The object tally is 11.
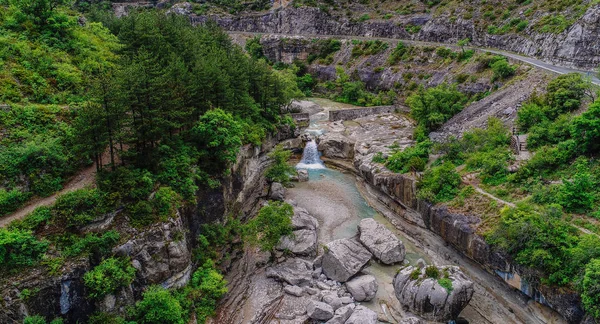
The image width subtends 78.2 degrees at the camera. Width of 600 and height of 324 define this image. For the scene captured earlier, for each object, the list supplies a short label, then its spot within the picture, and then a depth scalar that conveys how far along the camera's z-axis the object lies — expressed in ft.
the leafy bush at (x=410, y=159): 144.87
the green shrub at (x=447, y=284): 92.32
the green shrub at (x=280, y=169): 154.51
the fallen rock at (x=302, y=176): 171.94
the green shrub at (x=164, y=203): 89.04
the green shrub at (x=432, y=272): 95.45
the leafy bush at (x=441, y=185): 123.75
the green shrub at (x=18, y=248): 67.00
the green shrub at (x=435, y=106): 182.50
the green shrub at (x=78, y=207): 76.89
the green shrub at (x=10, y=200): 76.95
